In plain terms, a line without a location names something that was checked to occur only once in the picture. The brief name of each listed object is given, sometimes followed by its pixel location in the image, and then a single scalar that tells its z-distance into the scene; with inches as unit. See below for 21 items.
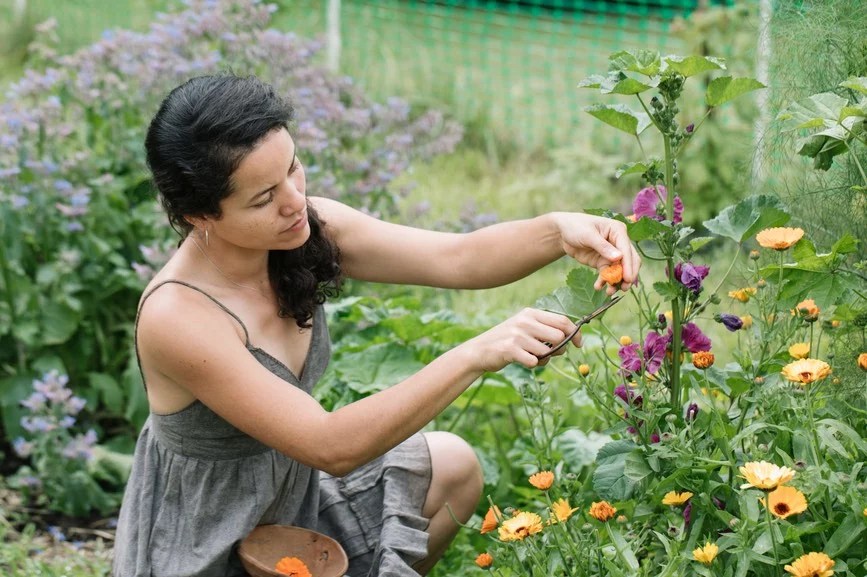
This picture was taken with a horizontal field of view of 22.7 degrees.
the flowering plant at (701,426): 89.0
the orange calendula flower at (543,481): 92.4
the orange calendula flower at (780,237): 89.9
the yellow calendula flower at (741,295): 98.6
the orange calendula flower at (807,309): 92.8
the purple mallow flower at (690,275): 90.9
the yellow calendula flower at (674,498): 90.3
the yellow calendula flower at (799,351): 93.2
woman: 95.8
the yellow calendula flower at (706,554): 86.5
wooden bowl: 101.2
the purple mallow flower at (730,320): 92.2
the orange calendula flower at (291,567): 98.5
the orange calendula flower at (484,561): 95.2
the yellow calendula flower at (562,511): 91.7
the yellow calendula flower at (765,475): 83.1
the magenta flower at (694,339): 93.8
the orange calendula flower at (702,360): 91.5
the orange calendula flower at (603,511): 91.4
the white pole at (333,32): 225.4
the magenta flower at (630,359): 94.3
